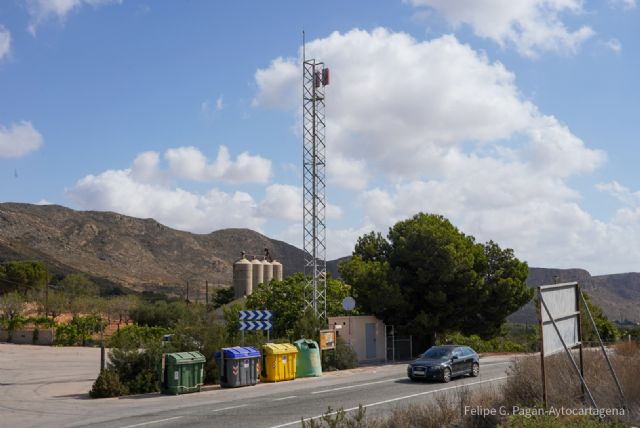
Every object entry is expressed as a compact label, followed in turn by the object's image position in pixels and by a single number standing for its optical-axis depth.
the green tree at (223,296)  81.56
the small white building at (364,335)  32.41
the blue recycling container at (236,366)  22.31
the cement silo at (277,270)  85.00
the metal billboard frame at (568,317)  10.16
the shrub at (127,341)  21.64
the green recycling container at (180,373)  20.71
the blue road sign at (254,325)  24.67
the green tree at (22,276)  88.50
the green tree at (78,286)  83.99
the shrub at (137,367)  21.23
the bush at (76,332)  56.02
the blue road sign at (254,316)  24.86
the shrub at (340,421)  8.37
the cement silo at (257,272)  80.62
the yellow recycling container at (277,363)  23.98
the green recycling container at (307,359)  25.84
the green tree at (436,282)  35.75
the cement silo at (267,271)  81.81
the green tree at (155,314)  67.12
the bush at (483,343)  39.31
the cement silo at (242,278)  78.69
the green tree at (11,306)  68.01
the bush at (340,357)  28.67
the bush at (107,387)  20.56
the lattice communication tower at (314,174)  31.70
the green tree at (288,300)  37.00
